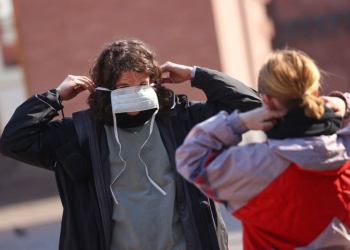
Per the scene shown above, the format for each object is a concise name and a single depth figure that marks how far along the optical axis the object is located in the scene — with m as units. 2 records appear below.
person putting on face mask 6.72
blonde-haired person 5.21
